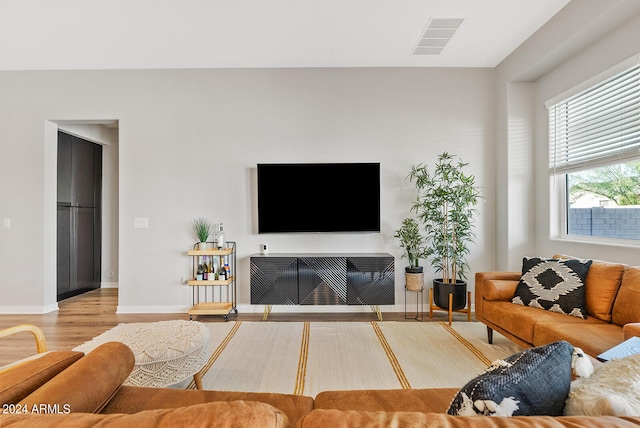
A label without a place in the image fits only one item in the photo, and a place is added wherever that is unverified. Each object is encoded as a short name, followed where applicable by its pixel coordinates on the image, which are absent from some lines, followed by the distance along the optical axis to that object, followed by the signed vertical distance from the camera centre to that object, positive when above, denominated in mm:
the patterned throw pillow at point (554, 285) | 2459 -516
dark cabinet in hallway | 4902 +2
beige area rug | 2330 -1109
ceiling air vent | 3193 +1758
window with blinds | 2746 +560
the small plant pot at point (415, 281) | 3799 -709
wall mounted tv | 4031 +201
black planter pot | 3652 -825
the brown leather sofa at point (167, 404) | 639 -473
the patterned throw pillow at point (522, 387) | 767 -388
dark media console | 3771 -697
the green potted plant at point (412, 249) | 3809 -390
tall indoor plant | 3746 -14
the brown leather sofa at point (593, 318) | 1998 -686
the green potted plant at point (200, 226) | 4087 -126
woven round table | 1921 -777
